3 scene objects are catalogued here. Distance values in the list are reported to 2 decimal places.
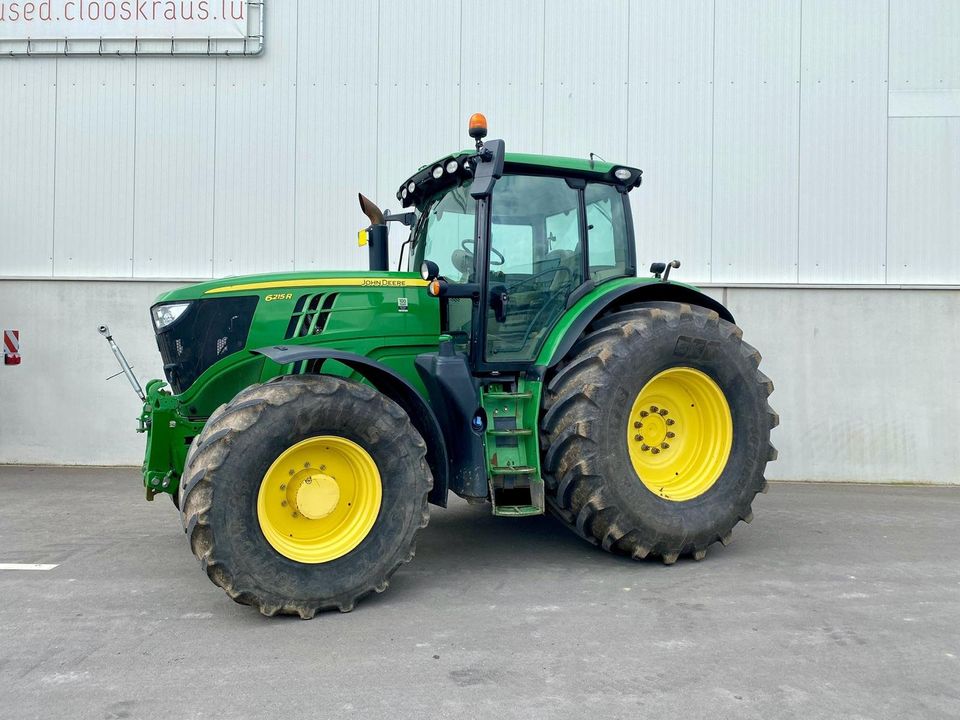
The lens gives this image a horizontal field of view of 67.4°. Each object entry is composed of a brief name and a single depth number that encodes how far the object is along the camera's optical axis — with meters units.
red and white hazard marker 7.98
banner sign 7.93
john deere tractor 3.43
